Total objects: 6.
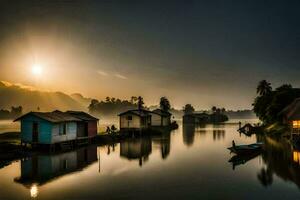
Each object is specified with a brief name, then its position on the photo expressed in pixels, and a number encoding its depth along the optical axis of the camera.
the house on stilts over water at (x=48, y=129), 40.44
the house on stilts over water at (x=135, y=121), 70.69
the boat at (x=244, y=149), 37.96
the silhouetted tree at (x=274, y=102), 69.19
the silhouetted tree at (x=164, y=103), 139.00
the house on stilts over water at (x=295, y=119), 48.44
